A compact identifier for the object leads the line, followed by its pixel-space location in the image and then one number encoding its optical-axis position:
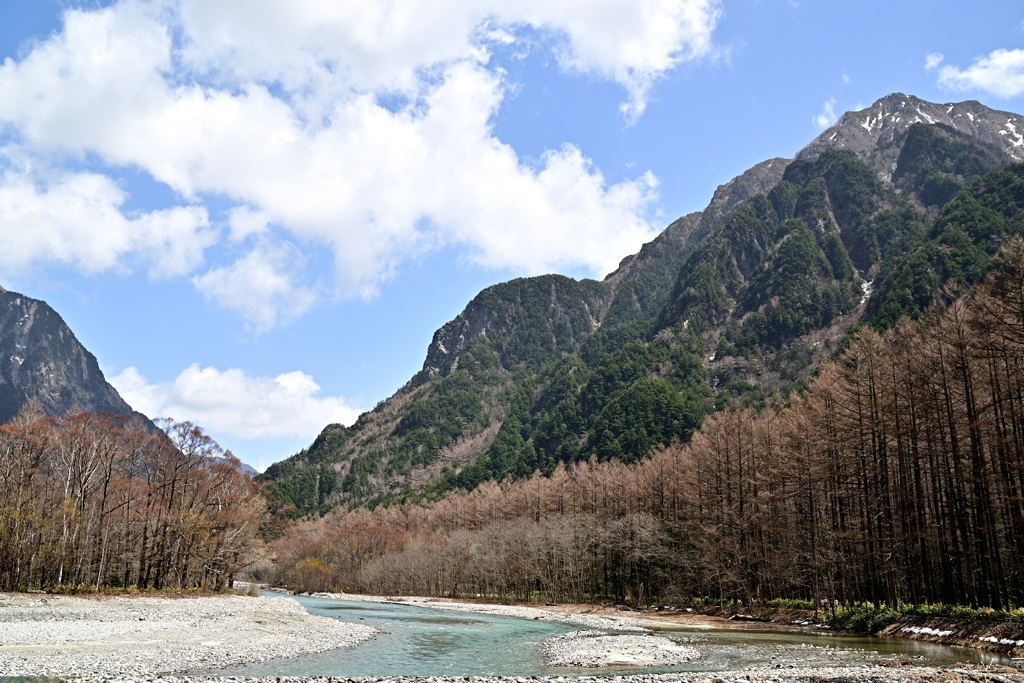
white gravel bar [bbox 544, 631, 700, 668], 29.22
